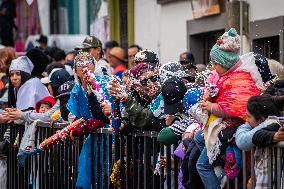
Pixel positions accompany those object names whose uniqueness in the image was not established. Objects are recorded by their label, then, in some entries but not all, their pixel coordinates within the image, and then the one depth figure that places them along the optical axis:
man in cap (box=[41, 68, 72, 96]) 13.61
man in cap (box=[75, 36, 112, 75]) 14.09
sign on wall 18.05
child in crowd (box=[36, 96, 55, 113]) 13.31
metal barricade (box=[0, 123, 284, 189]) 8.65
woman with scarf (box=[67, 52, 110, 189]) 11.20
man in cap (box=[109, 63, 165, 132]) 10.16
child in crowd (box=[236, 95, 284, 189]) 8.17
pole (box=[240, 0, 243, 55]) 13.75
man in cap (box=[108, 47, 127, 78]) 17.31
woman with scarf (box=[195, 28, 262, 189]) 8.75
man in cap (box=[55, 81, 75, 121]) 12.37
